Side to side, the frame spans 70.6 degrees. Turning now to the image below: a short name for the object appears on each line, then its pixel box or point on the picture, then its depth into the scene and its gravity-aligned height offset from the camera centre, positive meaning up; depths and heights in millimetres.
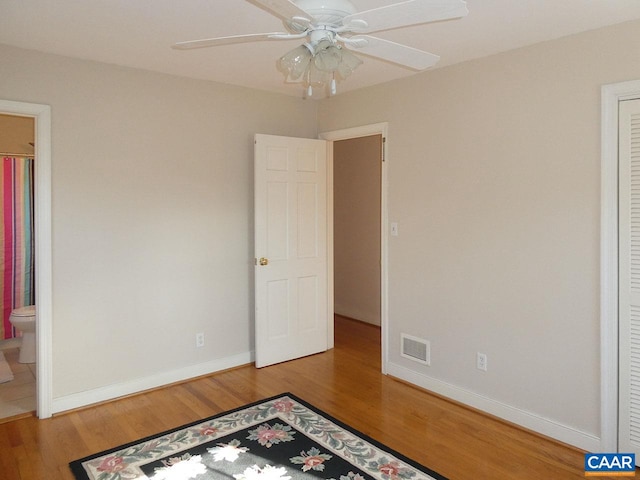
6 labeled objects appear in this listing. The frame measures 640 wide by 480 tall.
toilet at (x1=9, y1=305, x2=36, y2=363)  4180 -893
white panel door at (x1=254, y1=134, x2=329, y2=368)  4023 -103
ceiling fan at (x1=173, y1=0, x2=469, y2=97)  1464 +745
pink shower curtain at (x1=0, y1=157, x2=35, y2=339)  4664 -6
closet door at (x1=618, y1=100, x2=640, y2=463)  2486 -234
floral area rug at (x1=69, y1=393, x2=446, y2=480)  2445 -1272
